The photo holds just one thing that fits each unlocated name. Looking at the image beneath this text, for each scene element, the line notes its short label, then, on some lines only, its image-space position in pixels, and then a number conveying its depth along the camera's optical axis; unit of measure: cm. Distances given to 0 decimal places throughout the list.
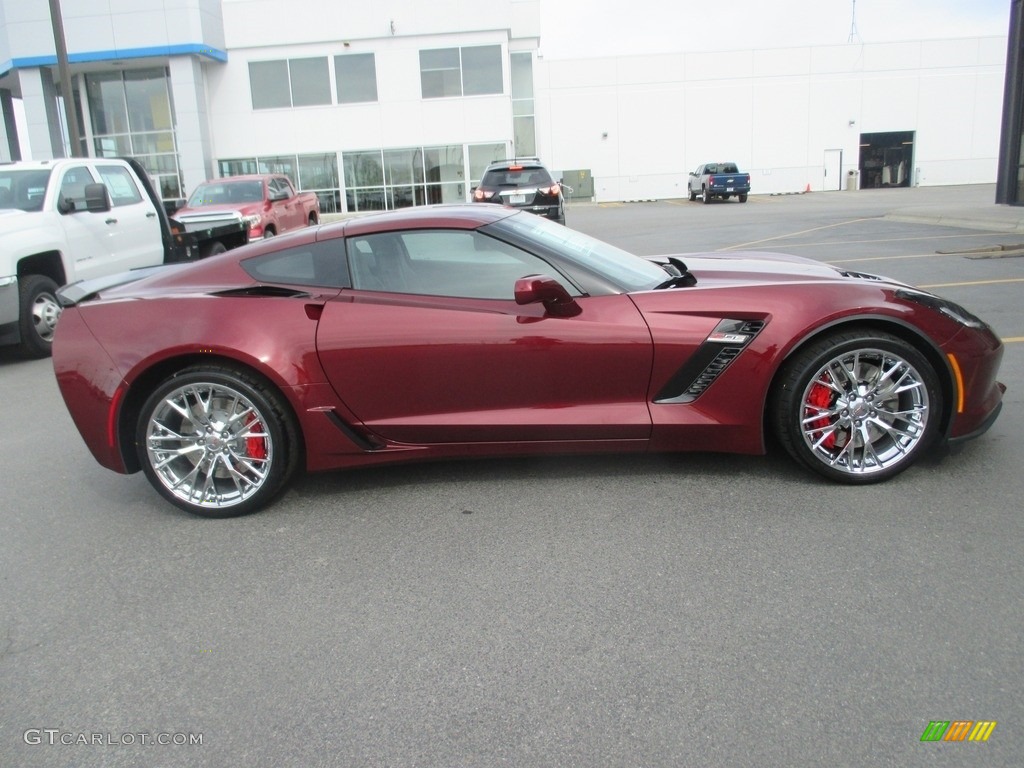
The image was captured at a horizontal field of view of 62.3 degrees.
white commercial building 3338
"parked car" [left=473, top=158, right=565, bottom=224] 1730
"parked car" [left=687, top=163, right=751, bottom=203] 3844
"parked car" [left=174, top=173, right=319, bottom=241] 1593
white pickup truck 835
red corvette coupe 399
